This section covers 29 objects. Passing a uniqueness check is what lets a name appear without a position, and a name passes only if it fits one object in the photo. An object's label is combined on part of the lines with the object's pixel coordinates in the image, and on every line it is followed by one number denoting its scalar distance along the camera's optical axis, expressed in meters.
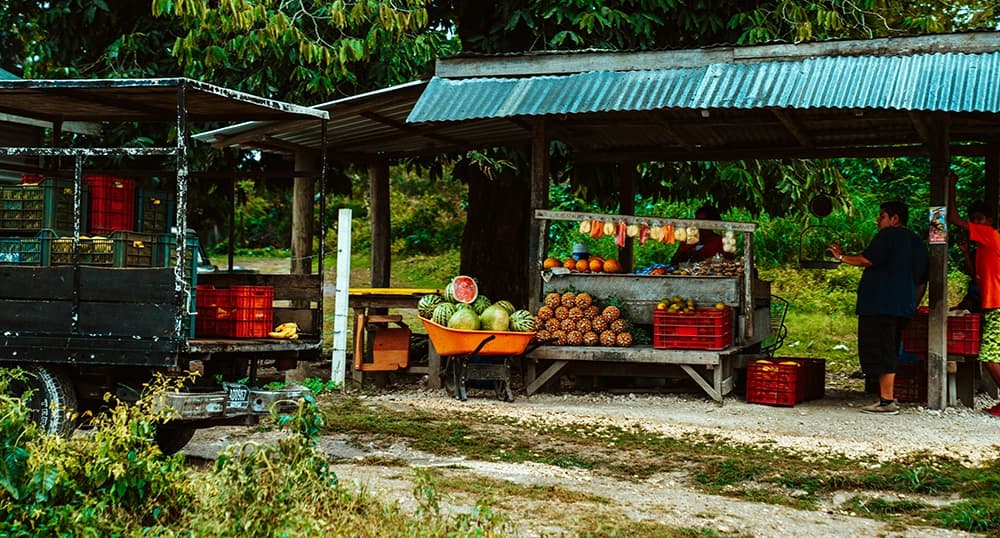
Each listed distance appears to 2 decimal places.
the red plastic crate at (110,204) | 8.87
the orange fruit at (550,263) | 13.05
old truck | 8.01
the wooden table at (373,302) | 13.12
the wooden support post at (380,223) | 16.05
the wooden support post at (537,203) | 12.96
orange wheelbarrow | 12.10
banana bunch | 9.06
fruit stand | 12.22
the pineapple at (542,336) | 12.68
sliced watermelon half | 12.62
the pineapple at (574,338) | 12.60
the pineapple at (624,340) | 12.50
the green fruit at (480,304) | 12.59
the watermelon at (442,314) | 12.31
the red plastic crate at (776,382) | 12.19
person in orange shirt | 11.84
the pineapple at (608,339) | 12.52
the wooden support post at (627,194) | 15.51
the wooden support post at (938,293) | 11.84
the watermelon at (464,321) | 12.11
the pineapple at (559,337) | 12.64
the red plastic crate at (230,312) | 8.81
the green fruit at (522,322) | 12.31
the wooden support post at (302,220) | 14.45
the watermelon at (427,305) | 12.61
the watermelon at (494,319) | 12.20
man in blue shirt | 11.63
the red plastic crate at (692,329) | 12.18
